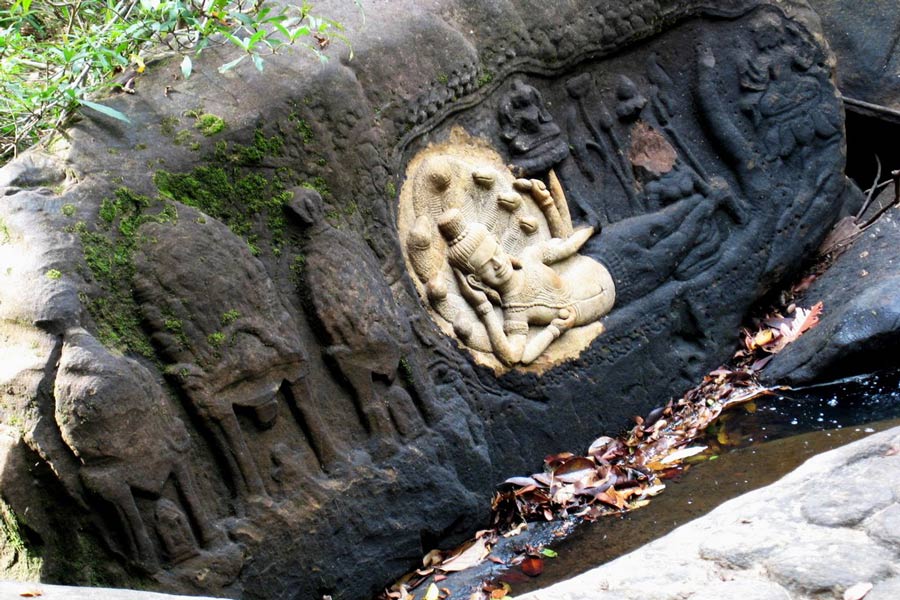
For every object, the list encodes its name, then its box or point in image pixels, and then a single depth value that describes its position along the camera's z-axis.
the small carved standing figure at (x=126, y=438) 3.20
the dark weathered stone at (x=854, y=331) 4.98
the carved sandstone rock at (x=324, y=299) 3.33
